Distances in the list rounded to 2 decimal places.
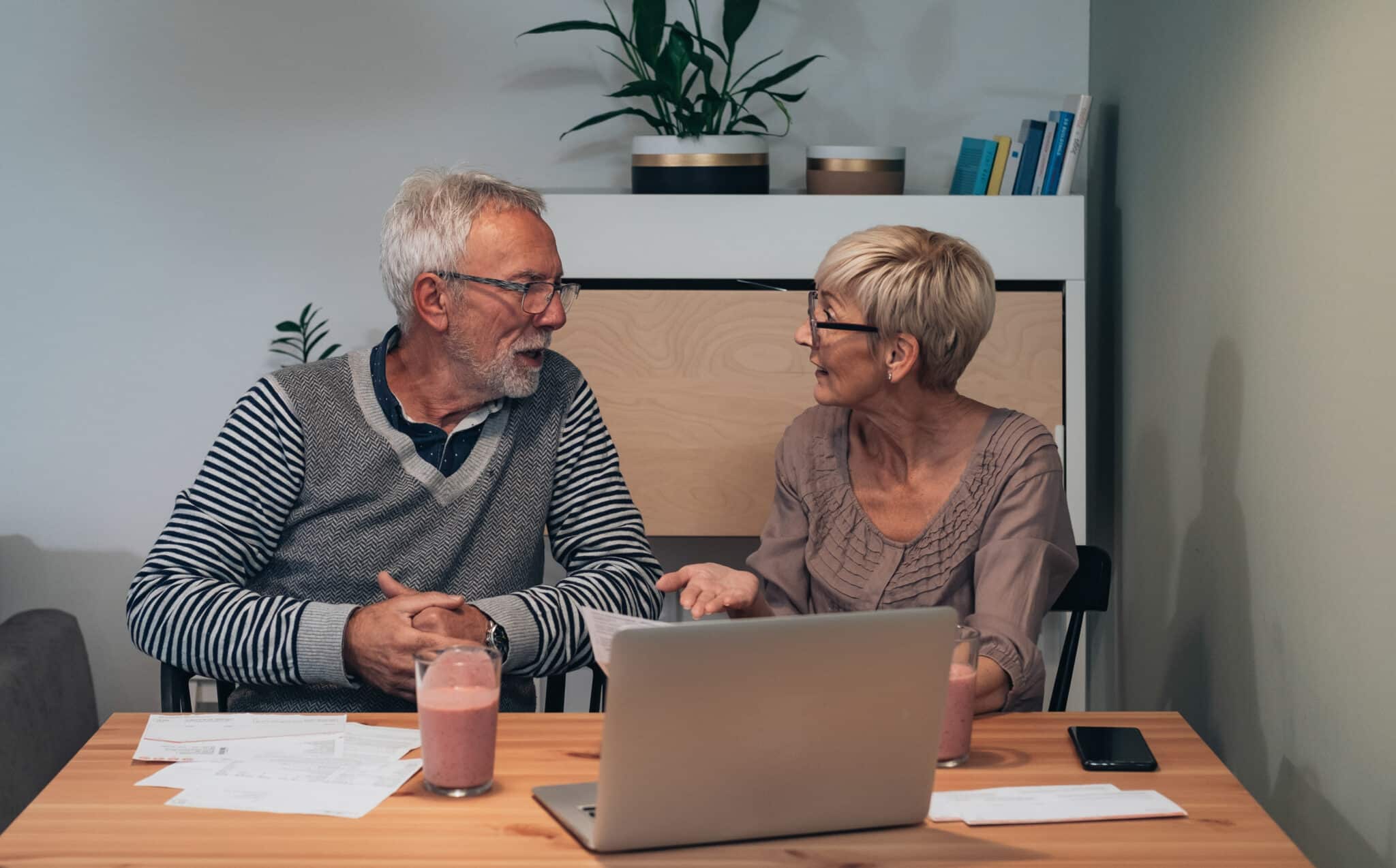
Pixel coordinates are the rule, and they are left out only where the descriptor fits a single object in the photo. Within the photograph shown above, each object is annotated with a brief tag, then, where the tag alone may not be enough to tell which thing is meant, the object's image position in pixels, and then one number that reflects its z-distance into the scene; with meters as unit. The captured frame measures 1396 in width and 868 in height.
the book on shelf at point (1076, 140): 3.00
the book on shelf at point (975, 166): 3.06
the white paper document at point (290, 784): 1.41
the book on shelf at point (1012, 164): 3.06
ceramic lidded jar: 3.04
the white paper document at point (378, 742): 1.57
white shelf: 2.99
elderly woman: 2.10
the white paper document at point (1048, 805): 1.39
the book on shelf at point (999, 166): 3.06
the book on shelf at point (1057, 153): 3.00
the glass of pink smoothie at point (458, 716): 1.43
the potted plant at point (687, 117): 3.02
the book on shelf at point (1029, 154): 3.04
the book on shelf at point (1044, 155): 3.01
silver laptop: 1.22
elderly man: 2.04
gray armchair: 2.56
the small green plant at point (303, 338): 3.26
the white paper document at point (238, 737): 1.57
